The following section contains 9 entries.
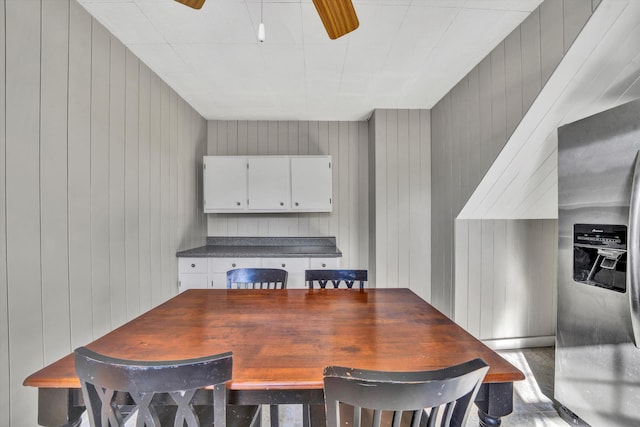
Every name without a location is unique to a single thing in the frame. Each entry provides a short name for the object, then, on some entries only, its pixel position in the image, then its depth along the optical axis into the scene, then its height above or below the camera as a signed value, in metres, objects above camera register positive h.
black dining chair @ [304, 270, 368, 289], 1.98 -0.44
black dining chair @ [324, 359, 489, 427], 0.67 -0.41
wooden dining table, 0.90 -0.50
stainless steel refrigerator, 1.39 -0.30
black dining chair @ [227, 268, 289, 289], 2.07 -0.46
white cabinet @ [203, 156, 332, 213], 3.40 +0.35
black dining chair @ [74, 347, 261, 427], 0.72 -0.43
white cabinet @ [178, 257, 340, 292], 3.00 -0.56
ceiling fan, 1.25 +0.89
